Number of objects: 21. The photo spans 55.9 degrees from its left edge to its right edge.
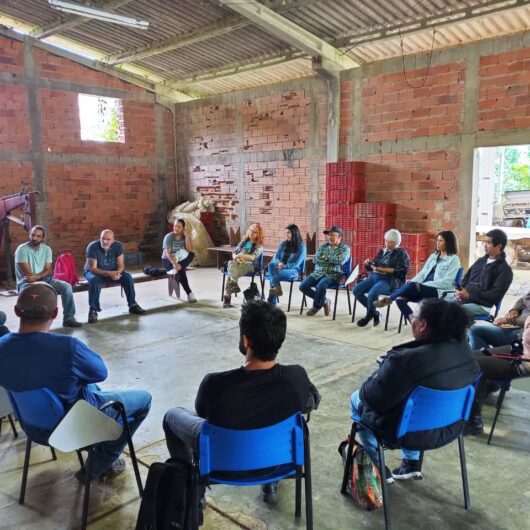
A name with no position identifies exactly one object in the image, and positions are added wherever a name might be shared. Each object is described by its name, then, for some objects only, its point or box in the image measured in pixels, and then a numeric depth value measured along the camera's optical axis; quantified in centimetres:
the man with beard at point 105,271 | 568
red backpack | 590
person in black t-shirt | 178
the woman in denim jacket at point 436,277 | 476
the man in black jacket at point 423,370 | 206
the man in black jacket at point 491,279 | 404
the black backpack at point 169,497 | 177
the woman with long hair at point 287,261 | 604
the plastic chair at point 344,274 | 567
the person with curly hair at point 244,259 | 624
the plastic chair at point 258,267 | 634
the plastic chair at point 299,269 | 608
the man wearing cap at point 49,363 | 206
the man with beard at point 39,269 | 524
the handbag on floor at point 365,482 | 223
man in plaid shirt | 570
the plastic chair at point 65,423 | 199
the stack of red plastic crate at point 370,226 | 723
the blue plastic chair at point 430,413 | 204
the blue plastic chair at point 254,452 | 180
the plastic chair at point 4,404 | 240
